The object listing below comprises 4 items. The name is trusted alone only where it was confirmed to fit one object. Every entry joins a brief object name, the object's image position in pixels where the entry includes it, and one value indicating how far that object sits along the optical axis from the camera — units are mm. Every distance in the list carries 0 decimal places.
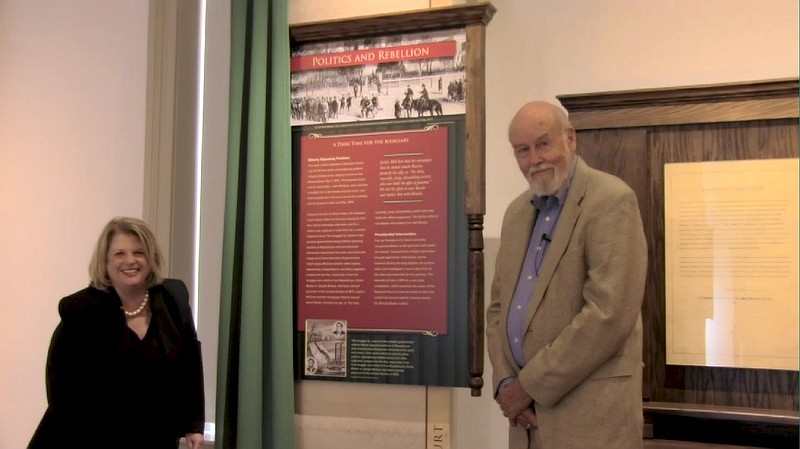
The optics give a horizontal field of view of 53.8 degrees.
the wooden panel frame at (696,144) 2570
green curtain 2992
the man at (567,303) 2084
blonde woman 2473
